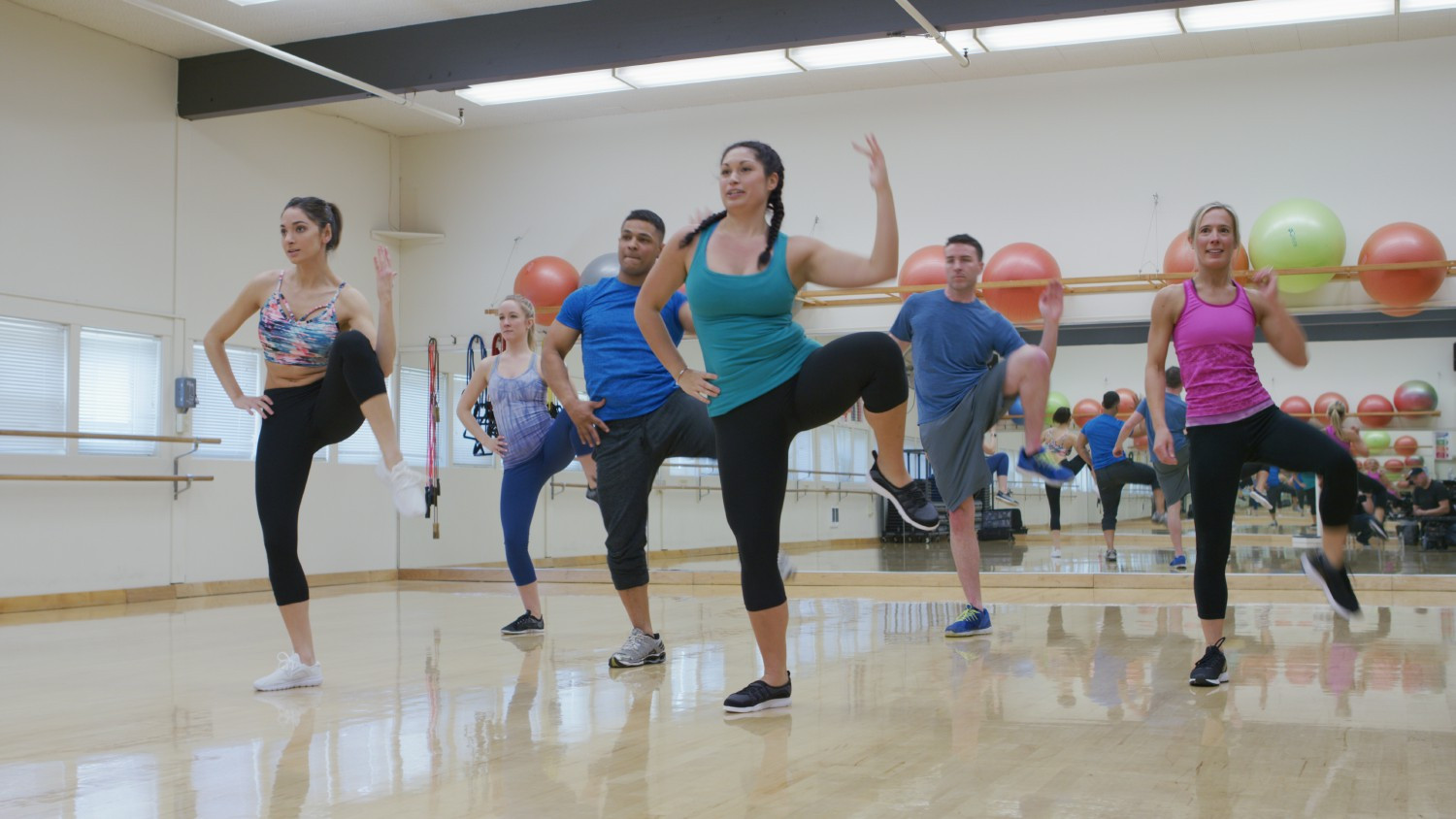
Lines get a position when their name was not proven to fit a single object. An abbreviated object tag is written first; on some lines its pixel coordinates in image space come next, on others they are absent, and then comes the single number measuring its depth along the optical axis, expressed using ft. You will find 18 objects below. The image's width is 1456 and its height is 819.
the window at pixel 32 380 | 26.78
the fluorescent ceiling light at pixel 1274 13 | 26.30
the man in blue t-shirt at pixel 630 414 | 13.64
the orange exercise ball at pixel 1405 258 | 26.45
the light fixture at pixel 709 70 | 30.14
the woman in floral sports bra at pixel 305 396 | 12.25
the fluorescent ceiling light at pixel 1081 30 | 27.45
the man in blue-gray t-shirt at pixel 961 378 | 16.61
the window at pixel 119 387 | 28.68
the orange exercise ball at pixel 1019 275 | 28.55
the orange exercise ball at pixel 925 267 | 29.50
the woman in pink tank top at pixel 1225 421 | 11.72
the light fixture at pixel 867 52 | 29.19
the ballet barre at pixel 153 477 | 26.25
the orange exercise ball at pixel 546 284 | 32.91
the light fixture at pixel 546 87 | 31.81
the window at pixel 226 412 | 31.42
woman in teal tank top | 9.91
